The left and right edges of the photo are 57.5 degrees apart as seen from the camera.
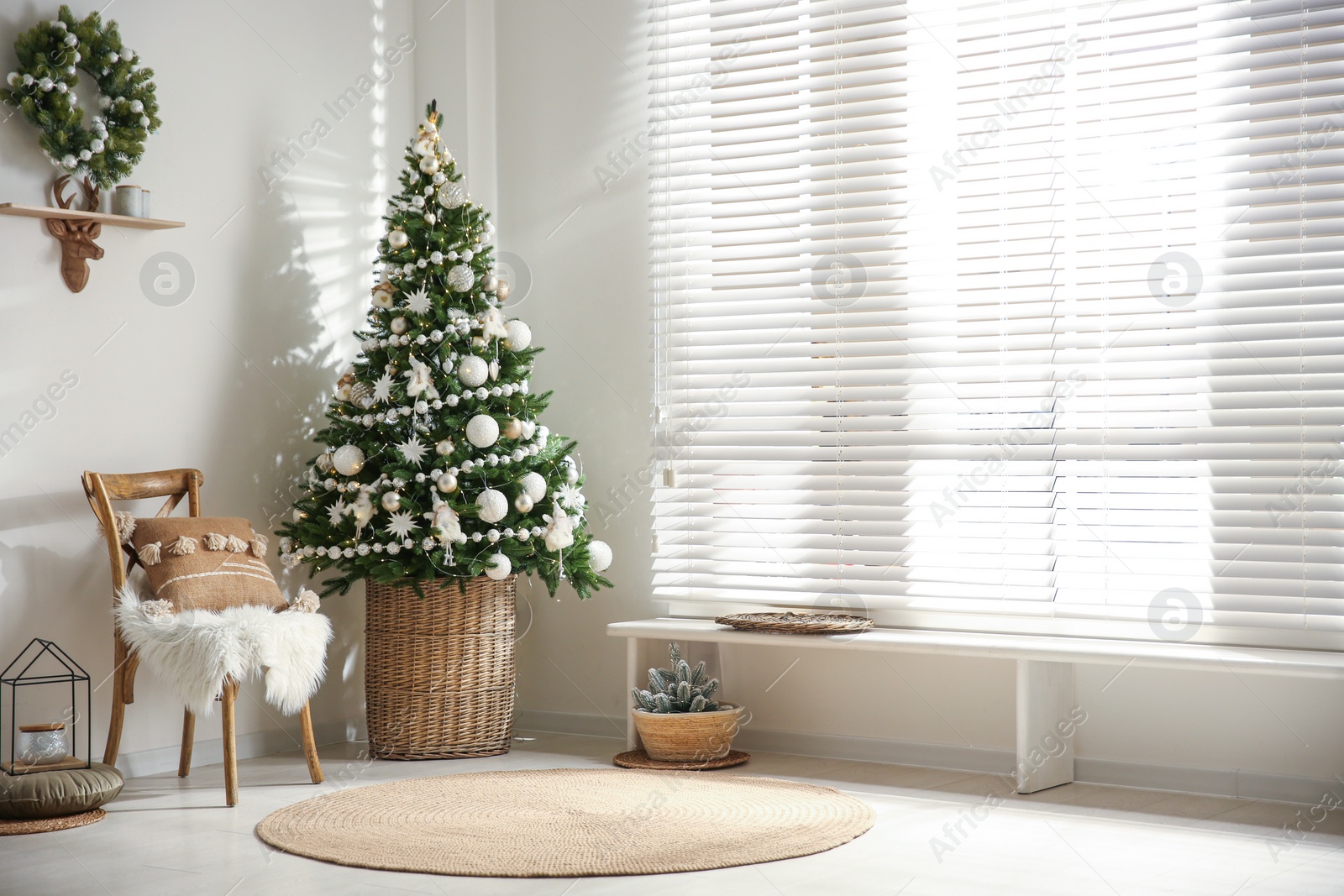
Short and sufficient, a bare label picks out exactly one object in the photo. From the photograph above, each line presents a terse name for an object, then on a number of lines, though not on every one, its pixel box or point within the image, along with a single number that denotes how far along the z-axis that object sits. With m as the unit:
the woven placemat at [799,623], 3.79
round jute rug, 2.79
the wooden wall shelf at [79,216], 3.47
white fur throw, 3.28
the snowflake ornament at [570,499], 4.12
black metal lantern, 3.18
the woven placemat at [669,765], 3.89
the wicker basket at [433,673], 4.09
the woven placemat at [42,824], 3.05
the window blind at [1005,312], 3.46
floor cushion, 3.10
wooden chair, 3.36
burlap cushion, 3.50
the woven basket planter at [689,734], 3.91
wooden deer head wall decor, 3.61
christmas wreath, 3.47
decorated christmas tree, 3.95
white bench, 3.21
